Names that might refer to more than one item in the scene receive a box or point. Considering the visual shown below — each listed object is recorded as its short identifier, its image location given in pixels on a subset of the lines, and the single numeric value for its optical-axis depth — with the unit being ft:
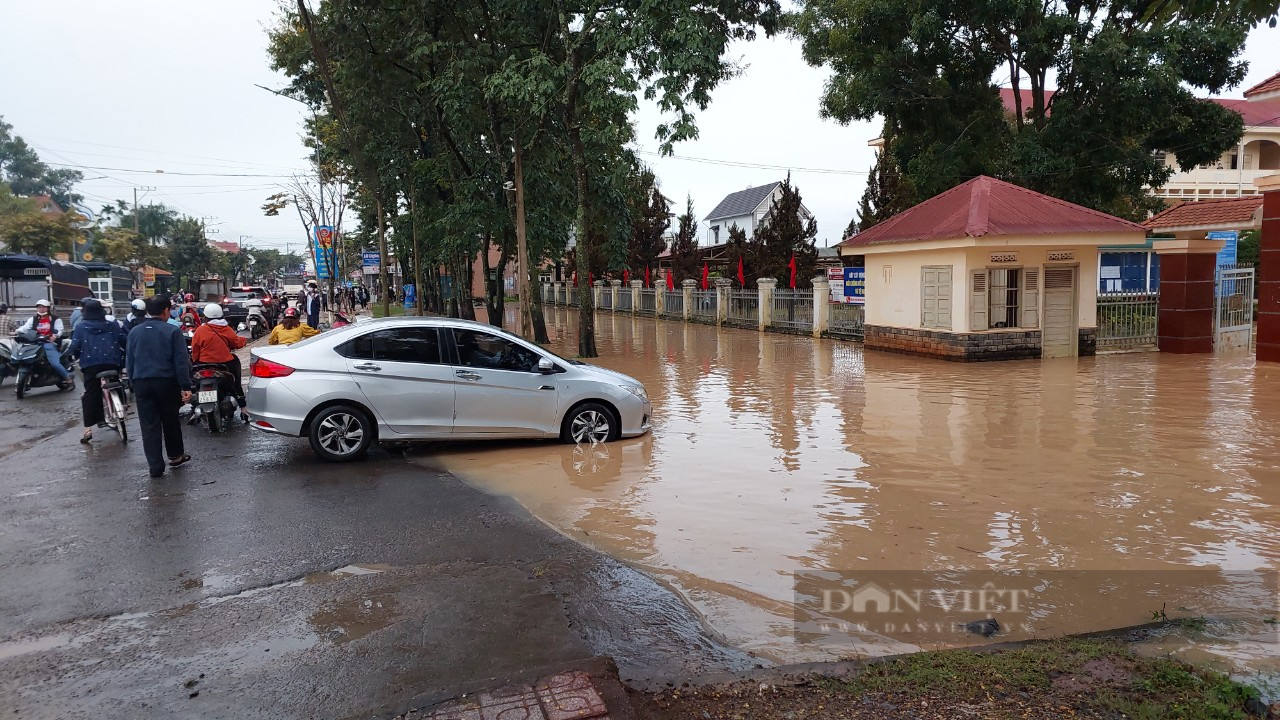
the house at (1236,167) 143.95
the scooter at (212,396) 35.83
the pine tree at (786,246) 108.58
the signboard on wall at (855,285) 75.41
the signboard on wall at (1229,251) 80.23
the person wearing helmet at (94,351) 33.47
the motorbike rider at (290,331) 39.40
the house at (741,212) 196.68
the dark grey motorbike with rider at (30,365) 49.49
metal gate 65.98
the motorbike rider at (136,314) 40.73
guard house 59.52
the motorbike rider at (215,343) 36.19
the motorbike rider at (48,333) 51.24
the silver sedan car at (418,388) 28.86
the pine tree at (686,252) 131.23
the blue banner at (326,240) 136.15
